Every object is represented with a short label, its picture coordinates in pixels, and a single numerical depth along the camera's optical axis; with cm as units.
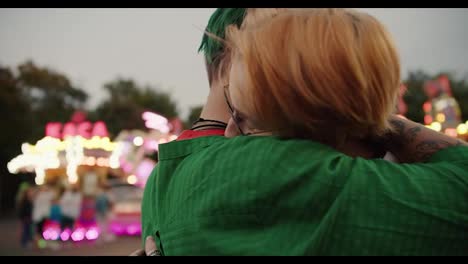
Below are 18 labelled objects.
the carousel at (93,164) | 1316
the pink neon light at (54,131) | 1909
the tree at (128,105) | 3456
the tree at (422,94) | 3272
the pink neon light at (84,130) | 1778
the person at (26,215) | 1214
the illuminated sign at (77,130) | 1783
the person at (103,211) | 1312
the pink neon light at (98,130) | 1775
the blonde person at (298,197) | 86
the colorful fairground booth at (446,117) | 1200
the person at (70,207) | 1205
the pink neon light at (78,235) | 1273
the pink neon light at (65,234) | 1238
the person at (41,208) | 1180
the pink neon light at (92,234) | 1309
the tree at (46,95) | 2751
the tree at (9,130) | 2453
